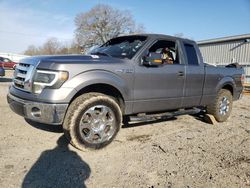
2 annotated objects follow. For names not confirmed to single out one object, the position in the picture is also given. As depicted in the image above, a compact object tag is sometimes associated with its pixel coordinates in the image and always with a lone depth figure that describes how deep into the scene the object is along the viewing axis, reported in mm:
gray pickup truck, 2754
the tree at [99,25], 33236
